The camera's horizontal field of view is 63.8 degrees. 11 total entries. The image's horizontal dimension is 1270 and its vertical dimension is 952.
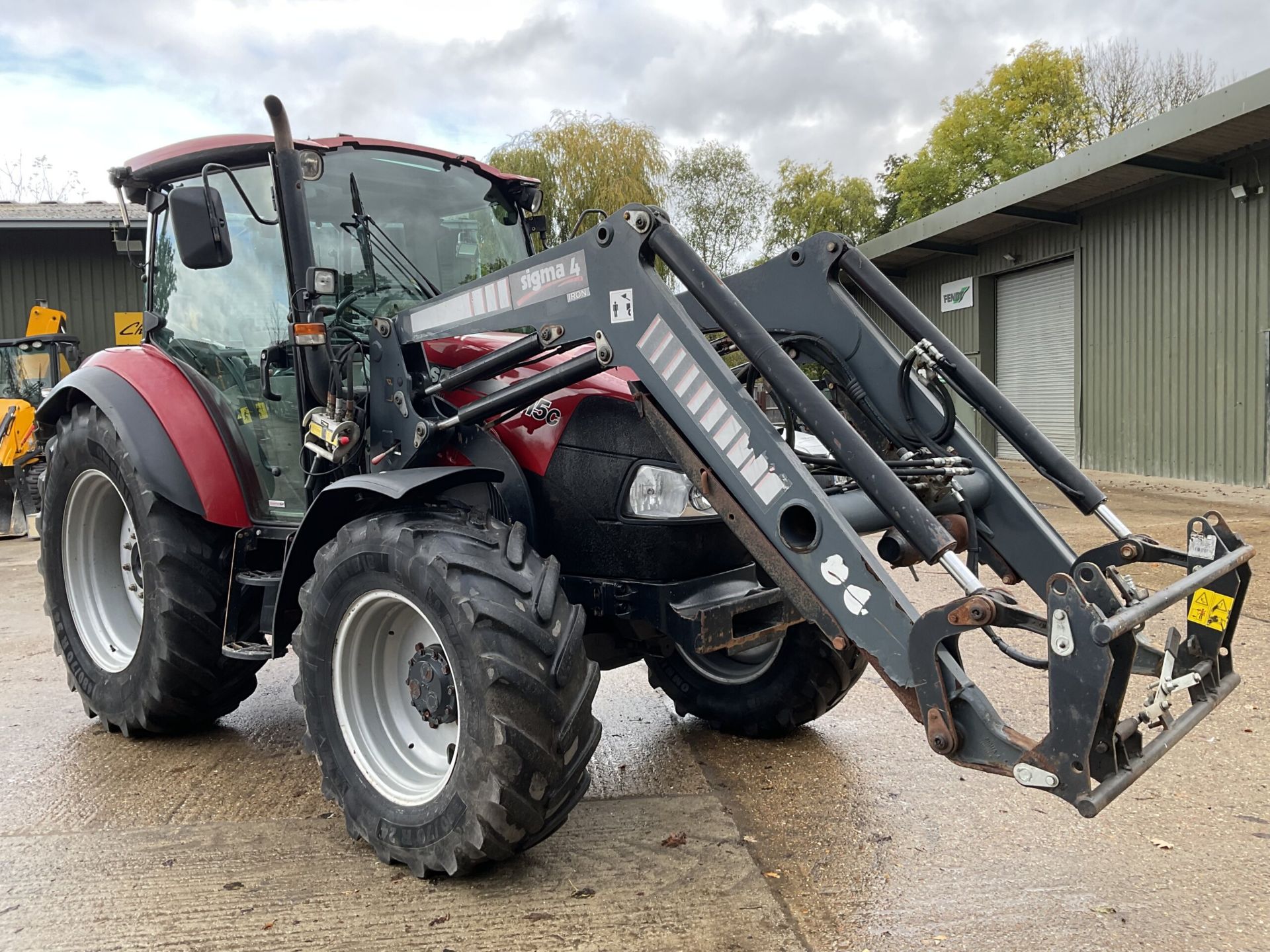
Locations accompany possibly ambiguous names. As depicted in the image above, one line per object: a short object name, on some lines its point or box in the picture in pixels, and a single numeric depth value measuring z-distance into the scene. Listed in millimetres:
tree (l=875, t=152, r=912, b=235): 35812
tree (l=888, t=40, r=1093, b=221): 32656
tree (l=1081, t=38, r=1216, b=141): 31250
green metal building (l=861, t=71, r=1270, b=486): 11539
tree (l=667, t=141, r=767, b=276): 33188
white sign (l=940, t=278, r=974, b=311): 17500
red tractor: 2477
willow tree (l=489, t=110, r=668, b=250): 22578
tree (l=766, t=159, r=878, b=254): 35906
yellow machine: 10656
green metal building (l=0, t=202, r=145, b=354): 17891
